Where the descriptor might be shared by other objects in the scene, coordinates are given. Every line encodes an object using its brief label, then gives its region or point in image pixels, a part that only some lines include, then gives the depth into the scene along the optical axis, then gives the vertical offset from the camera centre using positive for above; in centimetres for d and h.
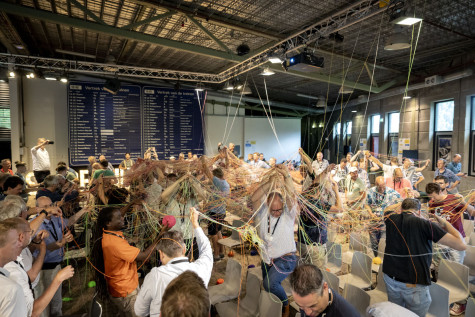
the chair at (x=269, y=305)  257 -150
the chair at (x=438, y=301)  271 -150
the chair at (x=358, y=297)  278 -153
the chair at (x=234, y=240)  474 -164
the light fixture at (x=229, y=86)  946 +190
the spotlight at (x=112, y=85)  909 +183
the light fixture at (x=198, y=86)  1110 +225
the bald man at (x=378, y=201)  459 -95
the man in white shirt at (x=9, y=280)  158 -79
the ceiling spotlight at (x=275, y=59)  672 +200
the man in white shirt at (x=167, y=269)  199 -91
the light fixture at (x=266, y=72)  728 +182
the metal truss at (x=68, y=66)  776 +223
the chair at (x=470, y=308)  247 -140
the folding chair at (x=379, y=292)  318 -170
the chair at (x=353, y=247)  434 -160
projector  603 +175
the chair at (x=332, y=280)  302 -145
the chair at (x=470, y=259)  379 -151
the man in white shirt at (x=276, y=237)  302 -100
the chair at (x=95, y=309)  236 -138
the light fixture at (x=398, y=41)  502 +182
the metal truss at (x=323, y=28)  489 +230
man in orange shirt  257 -109
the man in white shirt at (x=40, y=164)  750 -57
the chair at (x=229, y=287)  329 -172
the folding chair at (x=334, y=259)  395 -162
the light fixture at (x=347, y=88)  980 +192
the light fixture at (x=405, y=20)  416 +184
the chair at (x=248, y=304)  301 -174
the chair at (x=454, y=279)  320 -156
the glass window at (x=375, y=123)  1223 +91
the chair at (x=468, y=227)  462 -133
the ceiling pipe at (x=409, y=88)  763 +186
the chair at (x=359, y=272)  351 -161
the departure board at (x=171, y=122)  1088 +85
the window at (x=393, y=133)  1108 +45
